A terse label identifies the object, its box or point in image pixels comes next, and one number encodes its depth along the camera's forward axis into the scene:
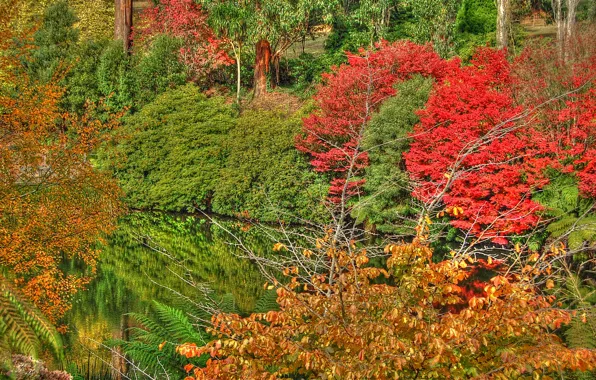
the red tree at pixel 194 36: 30.23
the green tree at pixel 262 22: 27.20
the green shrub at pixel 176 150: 26.78
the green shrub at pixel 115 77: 29.67
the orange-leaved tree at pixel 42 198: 9.66
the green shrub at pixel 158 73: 29.31
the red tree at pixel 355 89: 21.25
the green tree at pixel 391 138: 19.94
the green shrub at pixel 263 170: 23.56
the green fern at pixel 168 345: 7.34
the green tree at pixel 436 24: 25.69
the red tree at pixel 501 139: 16.27
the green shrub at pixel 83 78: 30.27
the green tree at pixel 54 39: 30.42
